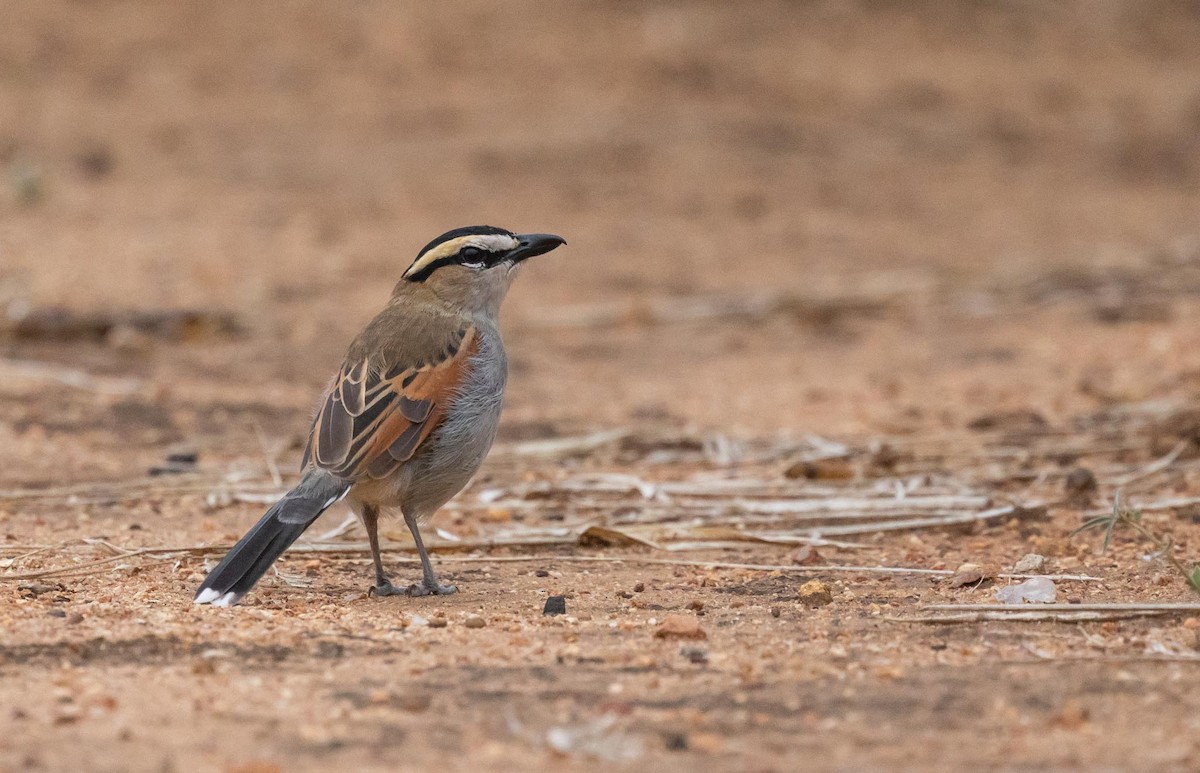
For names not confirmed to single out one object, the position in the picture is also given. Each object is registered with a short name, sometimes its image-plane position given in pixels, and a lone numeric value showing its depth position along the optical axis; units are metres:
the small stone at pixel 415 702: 8.75
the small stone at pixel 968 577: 11.96
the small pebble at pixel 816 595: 11.42
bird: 11.46
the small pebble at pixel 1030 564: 12.13
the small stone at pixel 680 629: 10.27
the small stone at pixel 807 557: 12.91
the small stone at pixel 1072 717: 8.58
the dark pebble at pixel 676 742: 8.26
